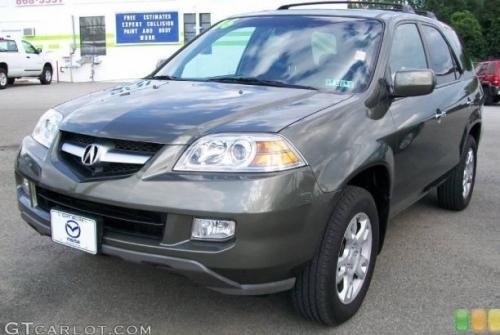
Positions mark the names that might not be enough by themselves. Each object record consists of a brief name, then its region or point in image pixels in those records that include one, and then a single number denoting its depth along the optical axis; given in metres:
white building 28.28
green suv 2.72
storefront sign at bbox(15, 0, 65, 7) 29.36
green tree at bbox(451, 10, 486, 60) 43.91
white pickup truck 21.72
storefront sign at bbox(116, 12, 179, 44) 28.33
